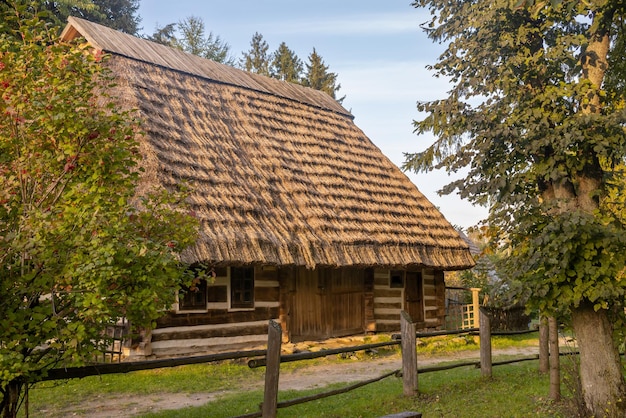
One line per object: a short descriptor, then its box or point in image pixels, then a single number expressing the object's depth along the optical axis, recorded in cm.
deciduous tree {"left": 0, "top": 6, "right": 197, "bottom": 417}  507
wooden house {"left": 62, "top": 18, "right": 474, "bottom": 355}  1401
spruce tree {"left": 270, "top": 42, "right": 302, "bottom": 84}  3878
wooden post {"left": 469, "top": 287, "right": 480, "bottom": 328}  2144
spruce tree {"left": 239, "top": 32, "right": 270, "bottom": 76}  3912
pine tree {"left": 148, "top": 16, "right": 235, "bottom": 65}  3584
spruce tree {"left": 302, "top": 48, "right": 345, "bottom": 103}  3856
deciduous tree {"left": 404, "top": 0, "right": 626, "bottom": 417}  776
